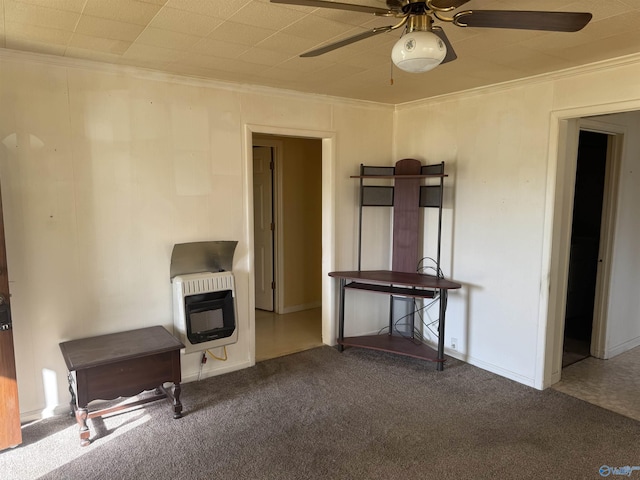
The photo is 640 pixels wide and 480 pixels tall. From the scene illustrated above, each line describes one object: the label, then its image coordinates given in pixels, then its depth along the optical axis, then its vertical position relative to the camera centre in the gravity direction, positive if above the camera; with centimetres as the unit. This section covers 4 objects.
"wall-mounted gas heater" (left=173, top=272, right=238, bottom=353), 321 -85
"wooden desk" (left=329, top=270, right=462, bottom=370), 366 -81
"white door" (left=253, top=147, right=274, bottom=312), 529 -34
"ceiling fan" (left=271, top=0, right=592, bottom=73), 158 +65
